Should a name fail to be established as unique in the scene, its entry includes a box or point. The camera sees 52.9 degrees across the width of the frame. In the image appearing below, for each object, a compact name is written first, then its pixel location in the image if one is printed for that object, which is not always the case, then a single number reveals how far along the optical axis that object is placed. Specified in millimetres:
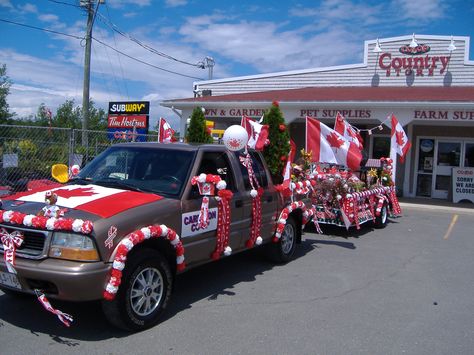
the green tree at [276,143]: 11992
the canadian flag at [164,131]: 10203
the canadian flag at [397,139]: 12297
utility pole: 19578
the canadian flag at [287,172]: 7359
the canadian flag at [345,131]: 9758
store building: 14695
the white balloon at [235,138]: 5977
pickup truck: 3998
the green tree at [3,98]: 26844
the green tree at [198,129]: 13055
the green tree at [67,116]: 43241
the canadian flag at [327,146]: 9156
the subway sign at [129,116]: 22484
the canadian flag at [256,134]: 7176
